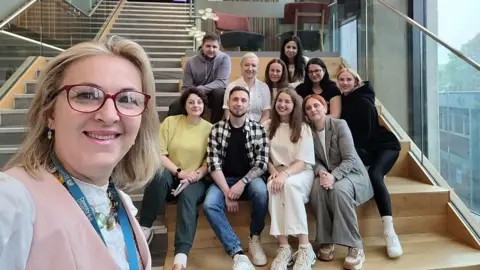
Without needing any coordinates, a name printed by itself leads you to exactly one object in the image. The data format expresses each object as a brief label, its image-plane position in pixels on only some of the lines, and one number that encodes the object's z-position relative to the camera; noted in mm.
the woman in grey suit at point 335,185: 2133
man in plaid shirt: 2123
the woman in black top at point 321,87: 2937
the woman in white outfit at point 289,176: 2111
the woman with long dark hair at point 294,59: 3525
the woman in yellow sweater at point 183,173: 2084
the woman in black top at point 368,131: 2527
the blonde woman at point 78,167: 493
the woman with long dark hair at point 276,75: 3152
